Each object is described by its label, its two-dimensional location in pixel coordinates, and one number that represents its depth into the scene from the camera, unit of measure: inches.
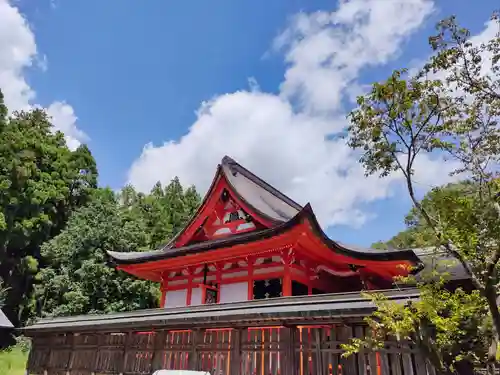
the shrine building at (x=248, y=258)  438.9
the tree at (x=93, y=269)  947.3
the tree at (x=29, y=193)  1099.3
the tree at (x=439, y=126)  227.5
